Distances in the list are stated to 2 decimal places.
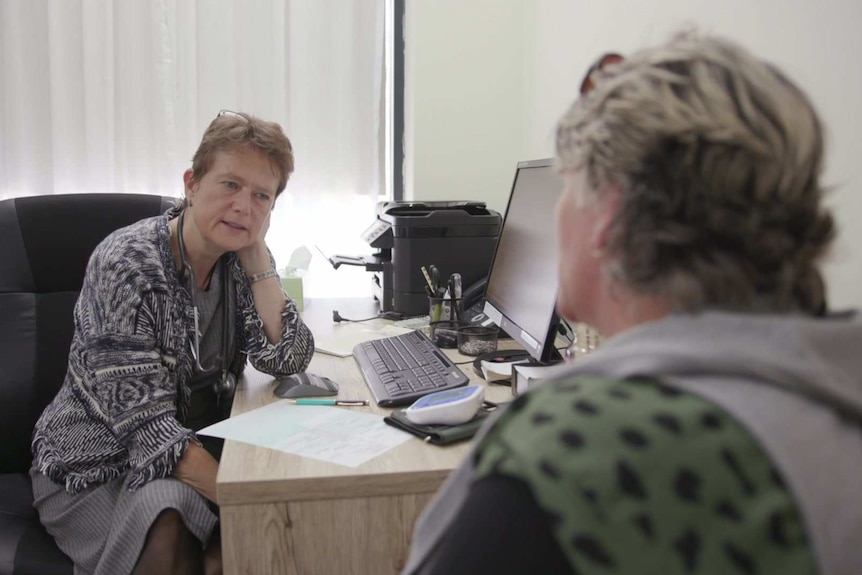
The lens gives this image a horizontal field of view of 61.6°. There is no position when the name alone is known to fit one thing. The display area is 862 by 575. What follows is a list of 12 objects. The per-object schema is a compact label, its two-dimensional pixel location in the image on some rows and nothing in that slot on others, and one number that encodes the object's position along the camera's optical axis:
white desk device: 1.20
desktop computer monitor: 1.30
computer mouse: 1.48
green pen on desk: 1.40
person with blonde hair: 0.48
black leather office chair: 1.69
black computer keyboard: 1.41
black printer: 2.17
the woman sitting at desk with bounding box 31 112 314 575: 1.28
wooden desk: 1.06
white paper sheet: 1.15
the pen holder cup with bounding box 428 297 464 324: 1.95
